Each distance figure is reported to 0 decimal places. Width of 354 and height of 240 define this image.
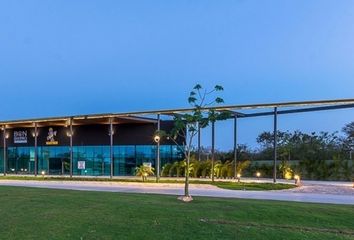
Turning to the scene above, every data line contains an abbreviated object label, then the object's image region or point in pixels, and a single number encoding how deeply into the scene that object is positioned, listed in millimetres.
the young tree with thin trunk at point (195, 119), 15117
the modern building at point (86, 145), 41094
